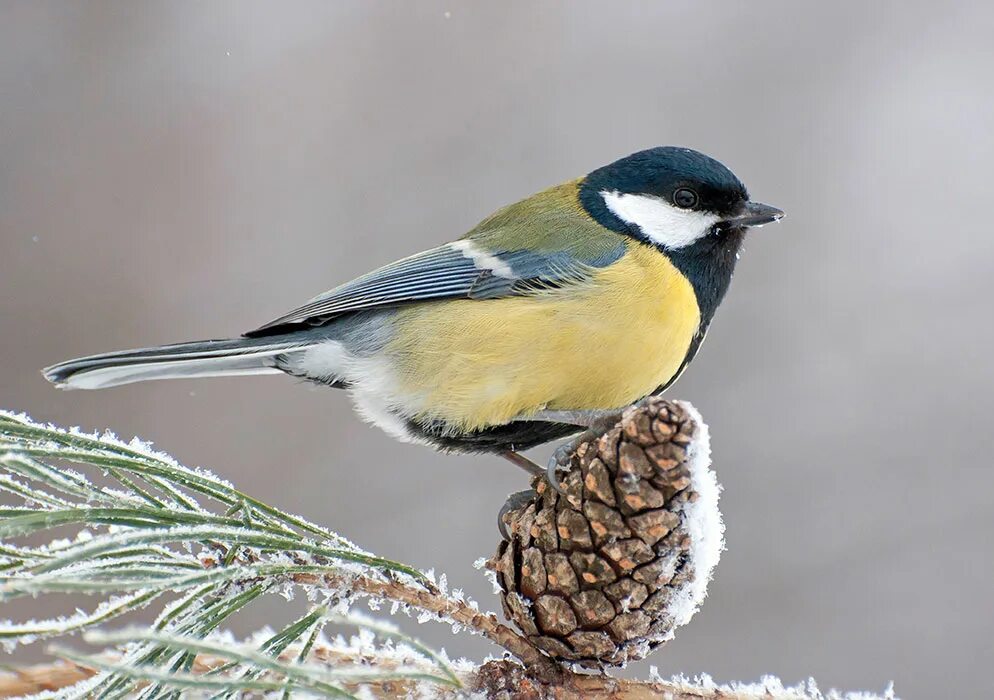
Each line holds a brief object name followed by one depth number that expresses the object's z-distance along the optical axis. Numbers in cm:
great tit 301
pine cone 295
